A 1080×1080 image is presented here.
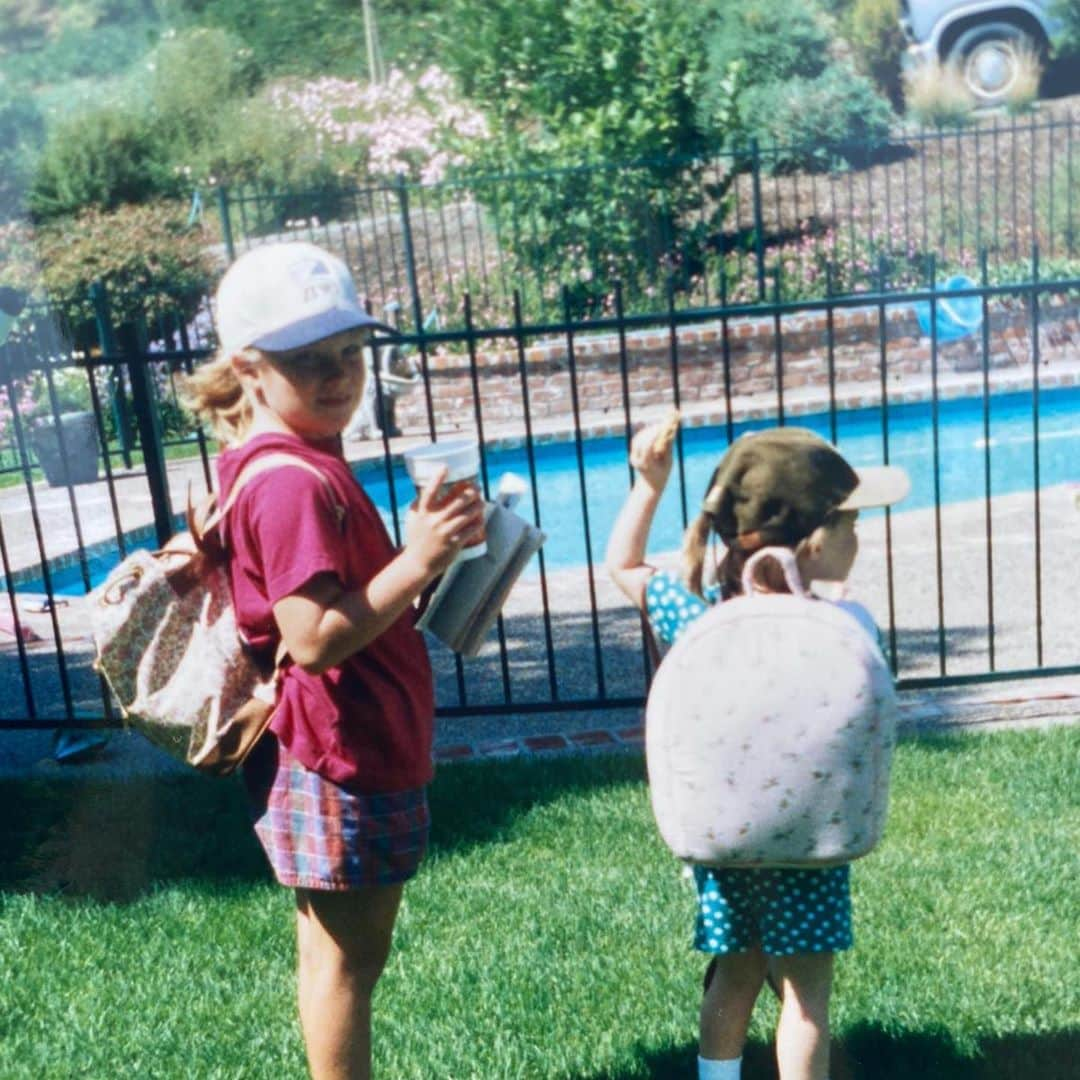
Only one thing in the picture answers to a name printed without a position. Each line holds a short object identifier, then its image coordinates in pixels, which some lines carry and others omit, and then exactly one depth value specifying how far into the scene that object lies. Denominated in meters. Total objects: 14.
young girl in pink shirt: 2.12
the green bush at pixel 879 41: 23.14
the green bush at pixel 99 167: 19.80
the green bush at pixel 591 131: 15.20
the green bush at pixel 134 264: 15.16
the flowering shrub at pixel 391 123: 18.47
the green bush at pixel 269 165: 19.78
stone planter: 11.19
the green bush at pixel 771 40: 22.08
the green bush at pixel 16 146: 20.42
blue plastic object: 13.48
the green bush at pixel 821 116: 19.50
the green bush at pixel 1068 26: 22.30
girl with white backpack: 2.14
